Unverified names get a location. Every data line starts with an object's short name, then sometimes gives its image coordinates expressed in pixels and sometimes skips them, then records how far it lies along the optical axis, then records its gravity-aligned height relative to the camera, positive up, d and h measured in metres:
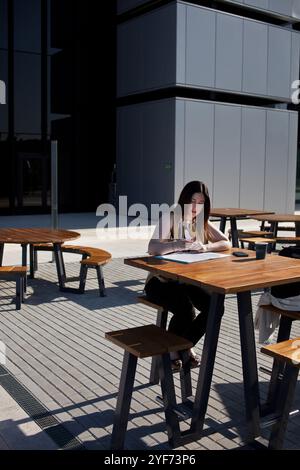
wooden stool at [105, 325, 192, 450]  3.02 -1.08
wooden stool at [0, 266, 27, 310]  6.16 -1.04
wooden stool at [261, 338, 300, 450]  2.92 -1.08
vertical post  8.88 +0.00
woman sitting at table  3.62 -0.44
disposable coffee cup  3.79 -0.43
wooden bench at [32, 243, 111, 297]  6.80 -0.95
